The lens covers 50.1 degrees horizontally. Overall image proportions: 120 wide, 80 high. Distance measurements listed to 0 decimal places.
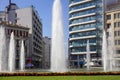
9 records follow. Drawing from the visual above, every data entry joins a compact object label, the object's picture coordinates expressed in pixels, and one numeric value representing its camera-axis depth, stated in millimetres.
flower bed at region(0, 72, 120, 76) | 11936
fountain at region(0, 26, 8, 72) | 20731
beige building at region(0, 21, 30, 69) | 42585
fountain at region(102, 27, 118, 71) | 21074
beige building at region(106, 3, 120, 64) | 43252
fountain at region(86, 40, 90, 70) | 44813
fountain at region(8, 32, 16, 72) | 26424
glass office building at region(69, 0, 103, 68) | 46729
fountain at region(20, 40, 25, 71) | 36669
